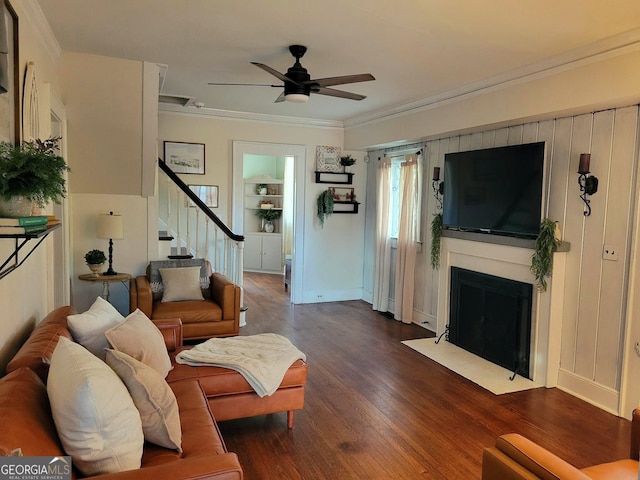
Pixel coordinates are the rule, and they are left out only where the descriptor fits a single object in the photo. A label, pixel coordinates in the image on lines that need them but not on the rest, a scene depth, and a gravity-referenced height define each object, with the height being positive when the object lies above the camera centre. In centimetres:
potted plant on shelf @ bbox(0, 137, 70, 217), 165 +7
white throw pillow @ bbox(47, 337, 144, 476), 148 -73
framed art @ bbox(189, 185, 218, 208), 585 +14
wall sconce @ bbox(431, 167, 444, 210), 500 +29
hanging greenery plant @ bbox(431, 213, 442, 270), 493 -30
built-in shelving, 912 -50
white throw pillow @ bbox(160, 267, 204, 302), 448 -81
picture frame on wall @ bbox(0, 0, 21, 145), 200 +57
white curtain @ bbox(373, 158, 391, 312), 607 -29
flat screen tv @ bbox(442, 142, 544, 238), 378 +22
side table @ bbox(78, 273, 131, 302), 436 -75
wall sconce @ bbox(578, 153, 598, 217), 336 +27
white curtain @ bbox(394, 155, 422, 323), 550 -26
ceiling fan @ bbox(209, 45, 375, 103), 315 +89
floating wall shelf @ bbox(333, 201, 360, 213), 662 +3
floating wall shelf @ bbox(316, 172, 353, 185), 648 +45
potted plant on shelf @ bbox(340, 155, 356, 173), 648 +69
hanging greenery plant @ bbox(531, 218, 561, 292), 363 -28
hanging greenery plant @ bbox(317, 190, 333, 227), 643 +5
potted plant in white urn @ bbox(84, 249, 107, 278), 439 -58
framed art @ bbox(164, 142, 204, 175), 567 +59
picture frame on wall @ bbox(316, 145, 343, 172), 645 +71
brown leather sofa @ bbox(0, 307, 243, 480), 137 -75
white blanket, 272 -96
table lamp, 439 -24
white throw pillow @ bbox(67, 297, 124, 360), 234 -68
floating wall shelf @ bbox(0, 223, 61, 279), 158 -13
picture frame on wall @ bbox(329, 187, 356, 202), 658 +22
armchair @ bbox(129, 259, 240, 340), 423 -99
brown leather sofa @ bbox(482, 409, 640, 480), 148 -87
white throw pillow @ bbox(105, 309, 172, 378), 233 -75
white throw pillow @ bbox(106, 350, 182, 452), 182 -82
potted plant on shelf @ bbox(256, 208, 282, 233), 913 -21
